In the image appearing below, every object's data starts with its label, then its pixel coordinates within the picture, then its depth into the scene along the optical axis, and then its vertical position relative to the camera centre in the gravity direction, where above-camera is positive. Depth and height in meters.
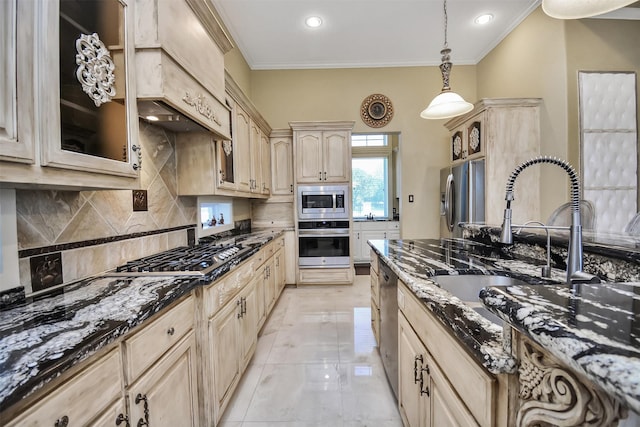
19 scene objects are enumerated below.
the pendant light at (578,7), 1.30 +0.98
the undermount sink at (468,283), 1.39 -0.39
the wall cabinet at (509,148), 3.22 +0.71
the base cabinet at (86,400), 0.62 -0.47
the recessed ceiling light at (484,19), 3.43 +2.40
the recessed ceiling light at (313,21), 3.38 +2.37
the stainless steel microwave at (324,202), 4.05 +0.14
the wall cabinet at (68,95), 0.77 +0.42
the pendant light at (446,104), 2.36 +0.91
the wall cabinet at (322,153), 4.03 +0.86
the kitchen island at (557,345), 0.40 -0.23
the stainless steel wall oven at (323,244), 4.09 -0.49
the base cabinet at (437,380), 0.69 -0.55
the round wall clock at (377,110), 4.52 +1.65
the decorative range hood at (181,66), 1.28 +0.79
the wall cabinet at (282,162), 4.20 +0.77
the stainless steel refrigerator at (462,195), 3.37 +0.17
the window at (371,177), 6.36 +0.78
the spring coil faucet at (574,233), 1.04 -0.10
